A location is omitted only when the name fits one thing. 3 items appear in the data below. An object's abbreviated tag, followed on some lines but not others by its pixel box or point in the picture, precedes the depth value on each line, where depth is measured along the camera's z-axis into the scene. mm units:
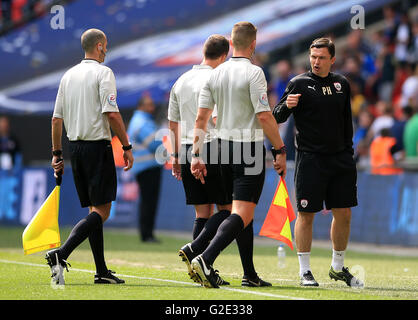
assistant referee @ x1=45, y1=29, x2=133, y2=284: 18219
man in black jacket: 18641
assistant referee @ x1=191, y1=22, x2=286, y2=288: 17172
